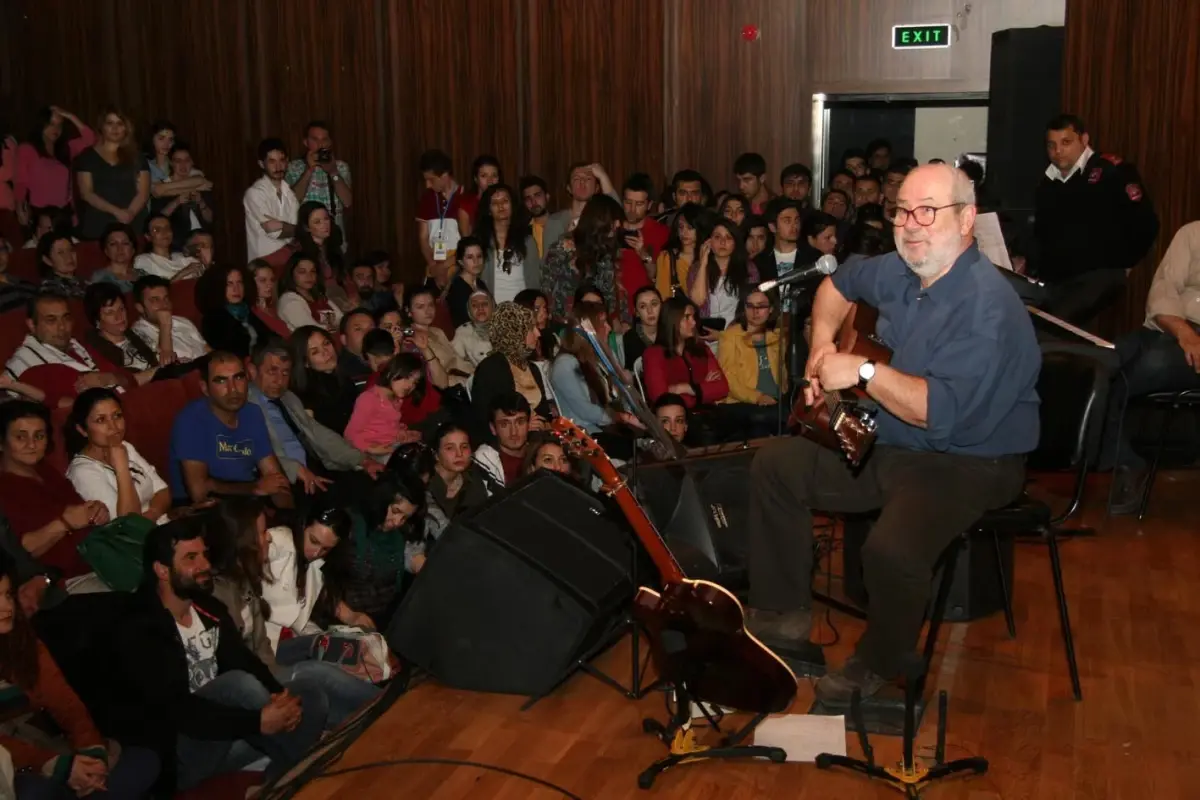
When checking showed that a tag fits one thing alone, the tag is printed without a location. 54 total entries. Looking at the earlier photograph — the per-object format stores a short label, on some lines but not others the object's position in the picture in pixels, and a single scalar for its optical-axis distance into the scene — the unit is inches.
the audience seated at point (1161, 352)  207.8
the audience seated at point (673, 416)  223.1
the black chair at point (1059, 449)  135.1
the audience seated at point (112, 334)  225.3
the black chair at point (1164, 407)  202.1
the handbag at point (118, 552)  155.2
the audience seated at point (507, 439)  203.5
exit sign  344.8
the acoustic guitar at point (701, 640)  123.6
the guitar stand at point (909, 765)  122.0
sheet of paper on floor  130.6
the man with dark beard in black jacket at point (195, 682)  135.0
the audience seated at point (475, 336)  260.5
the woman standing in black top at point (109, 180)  286.4
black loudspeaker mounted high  290.0
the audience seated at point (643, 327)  249.9
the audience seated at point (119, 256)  255.4
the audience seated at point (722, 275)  266.1
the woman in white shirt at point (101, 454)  172.6
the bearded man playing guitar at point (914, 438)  126.0
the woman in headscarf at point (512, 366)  227.3
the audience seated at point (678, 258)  274.5
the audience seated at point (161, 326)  233.8
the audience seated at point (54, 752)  123.6
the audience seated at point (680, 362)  243.1
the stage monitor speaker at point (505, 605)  147.3
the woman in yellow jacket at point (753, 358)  250.8
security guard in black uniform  236.6
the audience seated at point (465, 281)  272.4
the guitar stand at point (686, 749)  127.5
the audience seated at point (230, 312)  241.3
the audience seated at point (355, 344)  238.4
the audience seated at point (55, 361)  204.4
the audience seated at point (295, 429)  209.0
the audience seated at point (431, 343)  253.6
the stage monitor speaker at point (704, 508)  164.7
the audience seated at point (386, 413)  216.1
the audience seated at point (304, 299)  261.6
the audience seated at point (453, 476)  189.9
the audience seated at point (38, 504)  160.6
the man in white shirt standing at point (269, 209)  297.4
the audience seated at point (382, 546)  174.7
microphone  145.6
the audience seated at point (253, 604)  153.9
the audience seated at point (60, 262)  246.1
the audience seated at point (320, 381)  219.0
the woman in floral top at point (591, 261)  262.2
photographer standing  318.3
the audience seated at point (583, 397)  228.2
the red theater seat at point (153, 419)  193.3
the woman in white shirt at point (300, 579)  163.6
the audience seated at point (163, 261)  270.4
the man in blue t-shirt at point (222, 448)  190.7
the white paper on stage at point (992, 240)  188.7
